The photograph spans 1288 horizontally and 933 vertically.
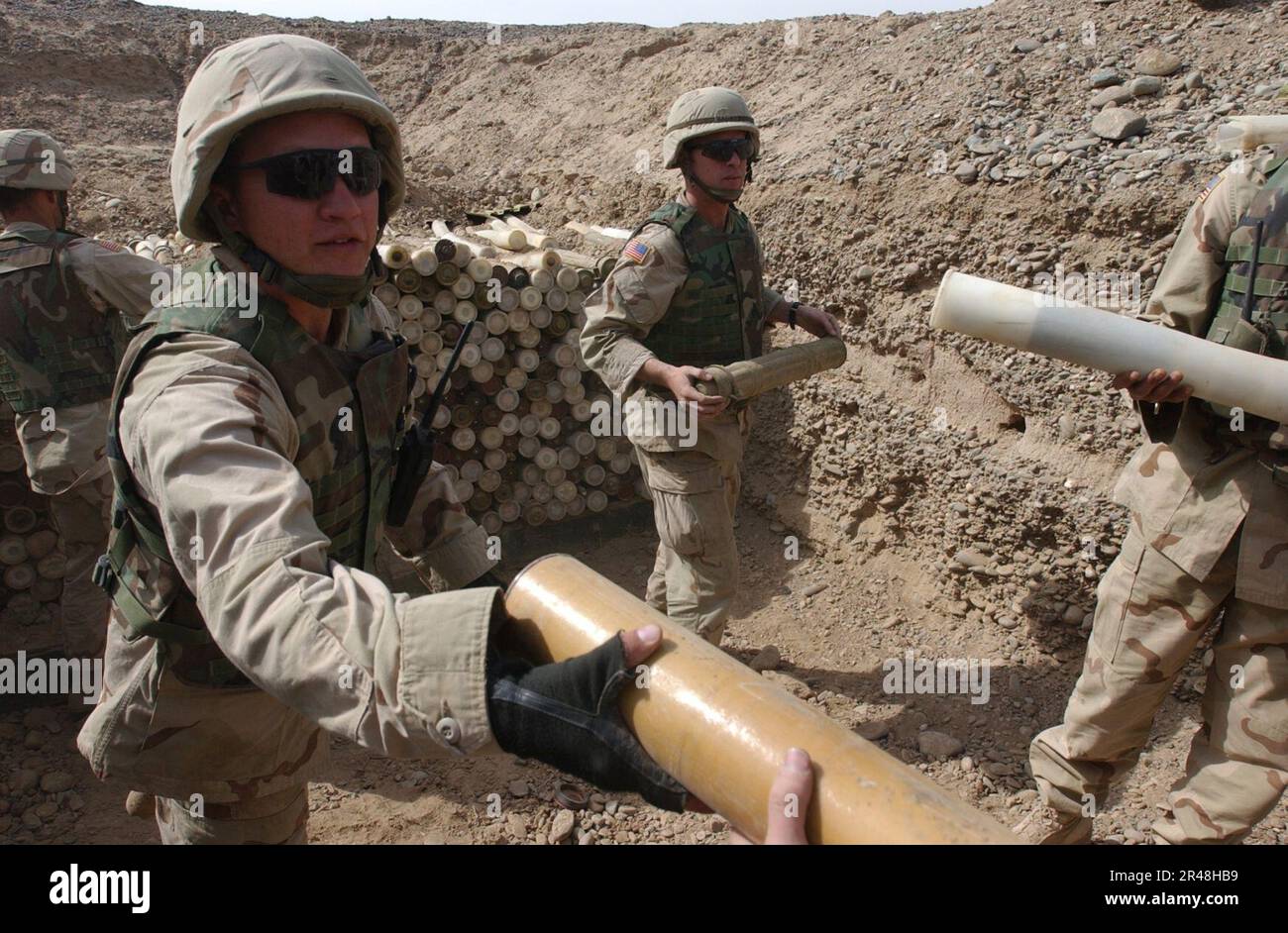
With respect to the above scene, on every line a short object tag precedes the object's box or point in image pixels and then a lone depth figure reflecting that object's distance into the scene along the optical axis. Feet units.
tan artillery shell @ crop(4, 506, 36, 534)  15.76
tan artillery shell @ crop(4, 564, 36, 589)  15.78
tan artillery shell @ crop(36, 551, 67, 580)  15.97
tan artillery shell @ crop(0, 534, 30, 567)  15.66
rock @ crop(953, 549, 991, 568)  16.07
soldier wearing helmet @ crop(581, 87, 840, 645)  13.34
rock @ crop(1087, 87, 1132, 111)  17.52
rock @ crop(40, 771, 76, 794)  13.33
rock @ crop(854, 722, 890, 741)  14.10
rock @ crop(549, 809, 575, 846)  12.13
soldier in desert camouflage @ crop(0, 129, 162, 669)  13.75
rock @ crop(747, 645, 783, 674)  16.07
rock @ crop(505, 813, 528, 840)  12.44
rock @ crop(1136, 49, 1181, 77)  17.74
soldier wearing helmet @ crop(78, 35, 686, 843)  4.23
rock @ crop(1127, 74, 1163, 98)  17.35
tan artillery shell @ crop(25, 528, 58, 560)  15.90
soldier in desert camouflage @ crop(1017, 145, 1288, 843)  8.80
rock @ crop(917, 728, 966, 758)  13.52
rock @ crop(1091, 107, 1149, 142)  16.42
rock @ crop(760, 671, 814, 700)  15.30
